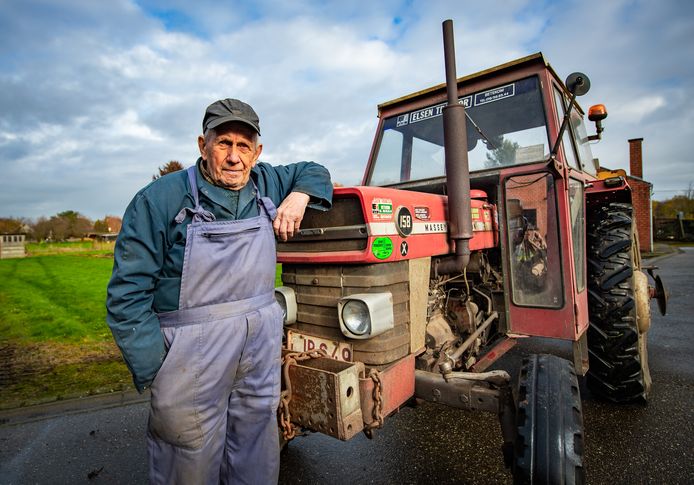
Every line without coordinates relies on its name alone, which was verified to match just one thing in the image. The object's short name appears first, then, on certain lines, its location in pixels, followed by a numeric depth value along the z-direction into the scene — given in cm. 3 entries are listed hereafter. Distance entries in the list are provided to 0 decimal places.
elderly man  148
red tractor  176
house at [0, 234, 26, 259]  2758
